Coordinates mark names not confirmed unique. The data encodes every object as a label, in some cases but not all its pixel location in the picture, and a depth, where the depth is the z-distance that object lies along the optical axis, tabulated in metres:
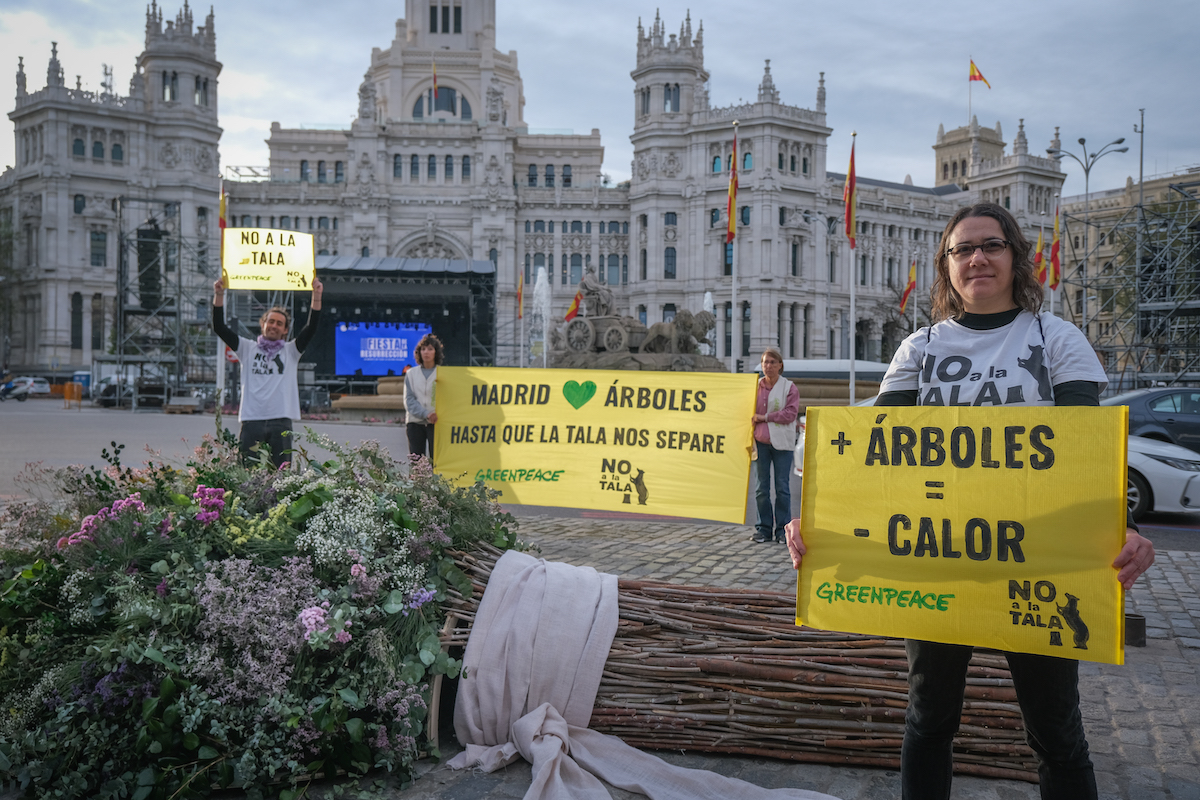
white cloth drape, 3.26
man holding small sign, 7.19
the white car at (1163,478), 9.55
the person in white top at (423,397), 7.88
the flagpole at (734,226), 23.97
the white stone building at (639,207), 73.00
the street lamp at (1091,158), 35.00
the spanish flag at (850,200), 24.72
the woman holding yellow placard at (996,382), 2.37
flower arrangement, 3.06
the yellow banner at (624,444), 7.06
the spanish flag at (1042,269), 36.92
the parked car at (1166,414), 12.12
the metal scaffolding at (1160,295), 33.25
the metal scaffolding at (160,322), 37.28
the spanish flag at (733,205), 25.14
